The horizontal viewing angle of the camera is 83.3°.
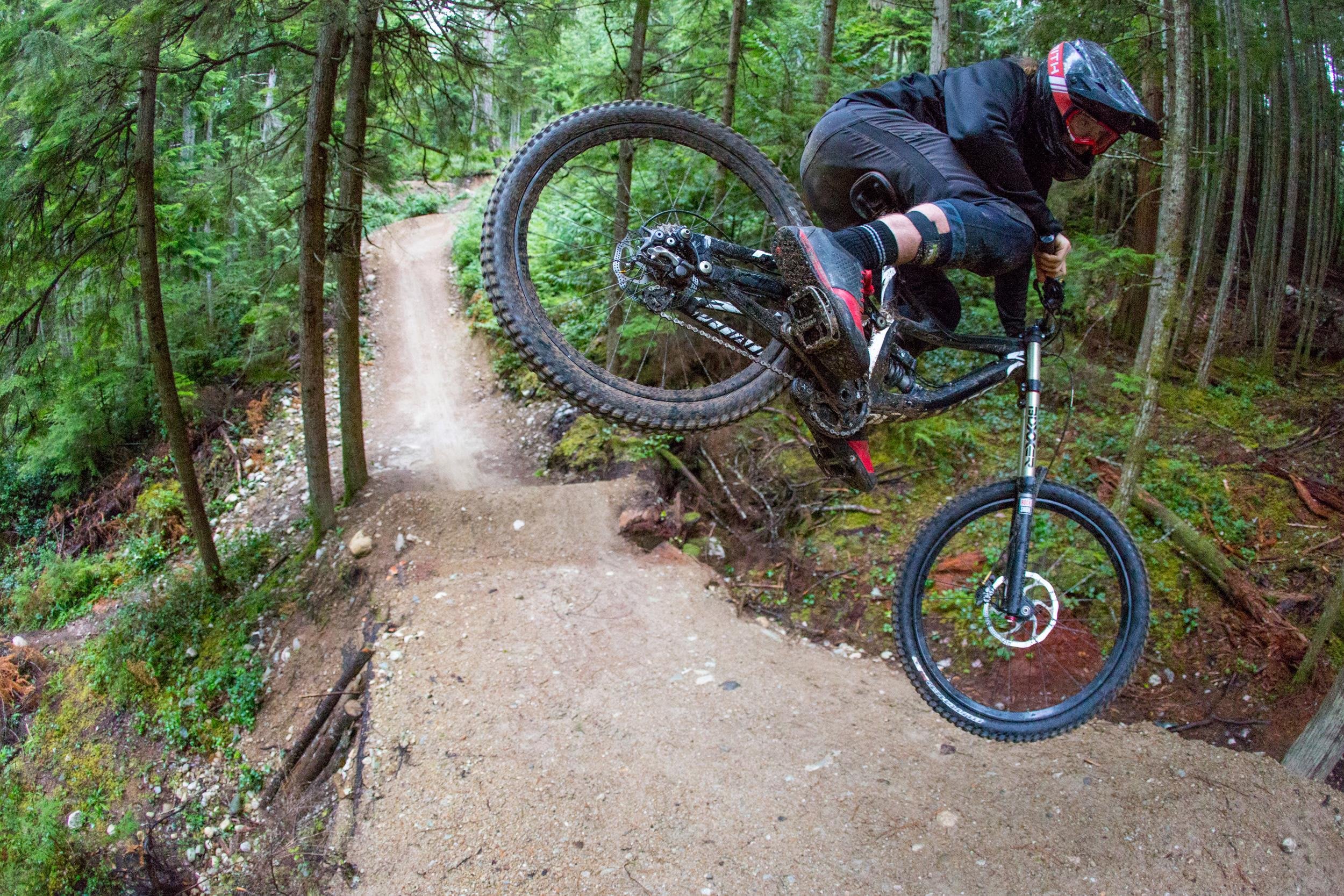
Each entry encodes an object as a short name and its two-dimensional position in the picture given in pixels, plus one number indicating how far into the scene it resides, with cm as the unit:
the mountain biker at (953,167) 281
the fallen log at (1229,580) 548
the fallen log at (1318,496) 667
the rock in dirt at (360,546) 840
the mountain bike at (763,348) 291
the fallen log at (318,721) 673
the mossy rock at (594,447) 986
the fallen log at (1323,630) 484
